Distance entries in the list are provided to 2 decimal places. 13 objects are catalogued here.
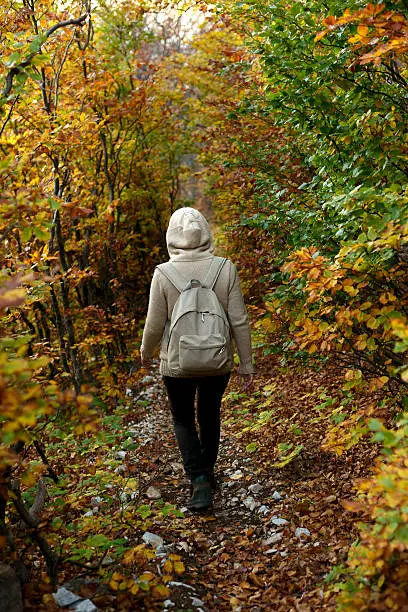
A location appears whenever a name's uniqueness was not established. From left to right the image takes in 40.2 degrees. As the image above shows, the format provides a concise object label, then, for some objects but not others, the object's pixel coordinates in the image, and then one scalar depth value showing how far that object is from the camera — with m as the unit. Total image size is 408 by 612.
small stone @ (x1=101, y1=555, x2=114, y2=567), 3.09
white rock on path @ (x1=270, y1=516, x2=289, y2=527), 3.75
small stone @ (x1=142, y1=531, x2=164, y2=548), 3.44
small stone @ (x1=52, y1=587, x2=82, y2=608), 2.60
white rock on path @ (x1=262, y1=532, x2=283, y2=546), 3.54
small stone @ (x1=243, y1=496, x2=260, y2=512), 4.13
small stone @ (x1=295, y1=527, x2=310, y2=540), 3.49
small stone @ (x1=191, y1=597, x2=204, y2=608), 2.89
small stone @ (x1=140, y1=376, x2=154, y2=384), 8.50
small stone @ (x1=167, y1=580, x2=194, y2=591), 3.03
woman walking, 3.75
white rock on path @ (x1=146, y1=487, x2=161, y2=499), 4.41
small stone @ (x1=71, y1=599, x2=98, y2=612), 2.54
